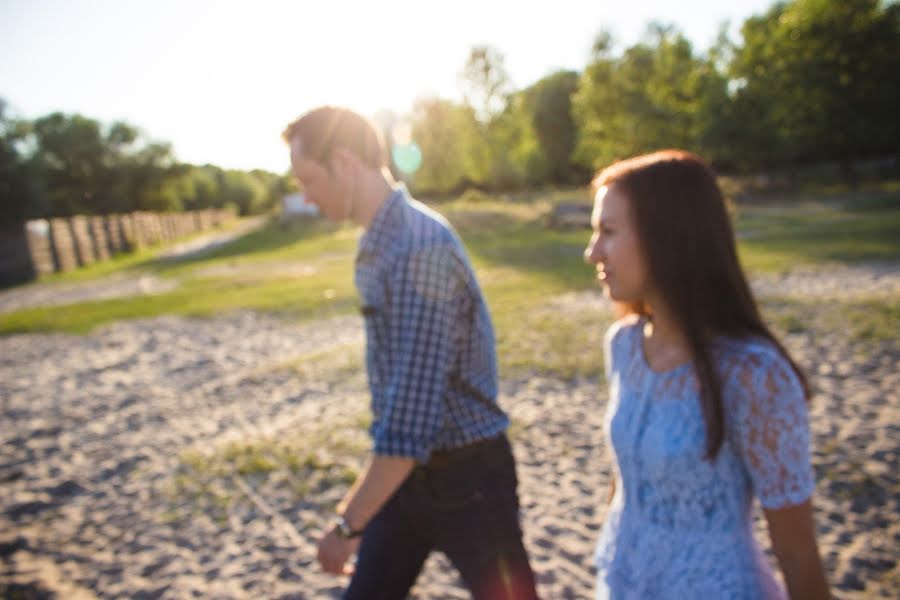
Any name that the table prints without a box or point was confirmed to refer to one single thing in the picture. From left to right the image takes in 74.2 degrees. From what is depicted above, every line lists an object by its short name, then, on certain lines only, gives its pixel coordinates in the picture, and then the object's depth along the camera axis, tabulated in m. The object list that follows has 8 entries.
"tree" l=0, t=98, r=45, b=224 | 35.25
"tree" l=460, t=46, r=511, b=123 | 52.75
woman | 1.64
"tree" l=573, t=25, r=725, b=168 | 42.31
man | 1.91
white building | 62.81
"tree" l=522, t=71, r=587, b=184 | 78.44
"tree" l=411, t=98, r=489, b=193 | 55.84
